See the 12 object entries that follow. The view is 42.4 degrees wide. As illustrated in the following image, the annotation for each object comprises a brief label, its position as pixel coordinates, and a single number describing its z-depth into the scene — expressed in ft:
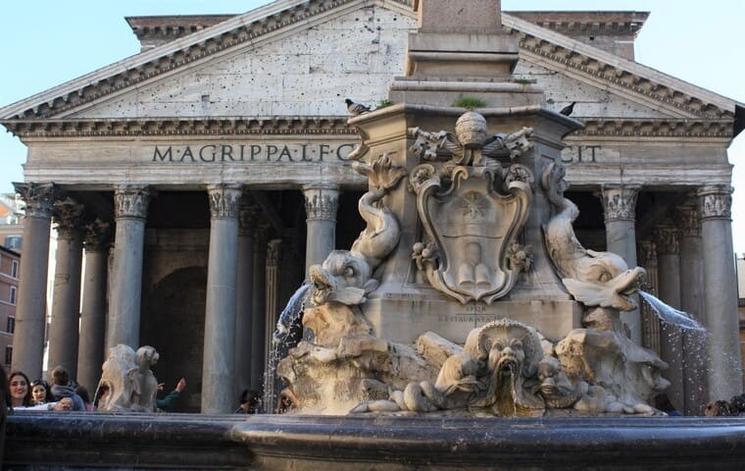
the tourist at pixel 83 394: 33.26
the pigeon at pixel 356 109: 22.56
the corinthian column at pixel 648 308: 100.28
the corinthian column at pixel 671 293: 94.89
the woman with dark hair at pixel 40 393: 28.58
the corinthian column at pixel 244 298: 95.91
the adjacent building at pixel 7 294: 192.34
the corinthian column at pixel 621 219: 88.22
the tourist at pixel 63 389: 27.58
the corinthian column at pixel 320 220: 87.56
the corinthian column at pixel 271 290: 106.73
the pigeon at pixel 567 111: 22.07
